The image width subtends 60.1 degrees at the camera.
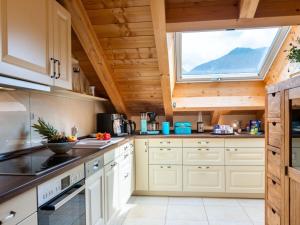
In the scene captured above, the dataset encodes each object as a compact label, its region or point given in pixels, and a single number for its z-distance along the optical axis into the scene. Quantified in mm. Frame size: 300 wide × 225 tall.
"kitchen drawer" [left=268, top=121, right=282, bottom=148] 2004
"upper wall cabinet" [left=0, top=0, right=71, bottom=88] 1478
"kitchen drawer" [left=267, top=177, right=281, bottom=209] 2029
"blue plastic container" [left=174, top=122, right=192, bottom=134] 3945
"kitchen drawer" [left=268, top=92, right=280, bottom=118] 2040
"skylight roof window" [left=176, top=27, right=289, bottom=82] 3209
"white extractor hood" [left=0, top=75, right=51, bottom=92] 1456
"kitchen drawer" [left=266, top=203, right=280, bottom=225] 2041
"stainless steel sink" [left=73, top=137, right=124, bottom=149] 2495
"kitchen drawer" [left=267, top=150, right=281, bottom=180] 2029
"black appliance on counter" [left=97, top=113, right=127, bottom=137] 3590
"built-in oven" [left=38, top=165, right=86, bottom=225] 1326
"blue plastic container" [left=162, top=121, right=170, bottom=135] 3906
